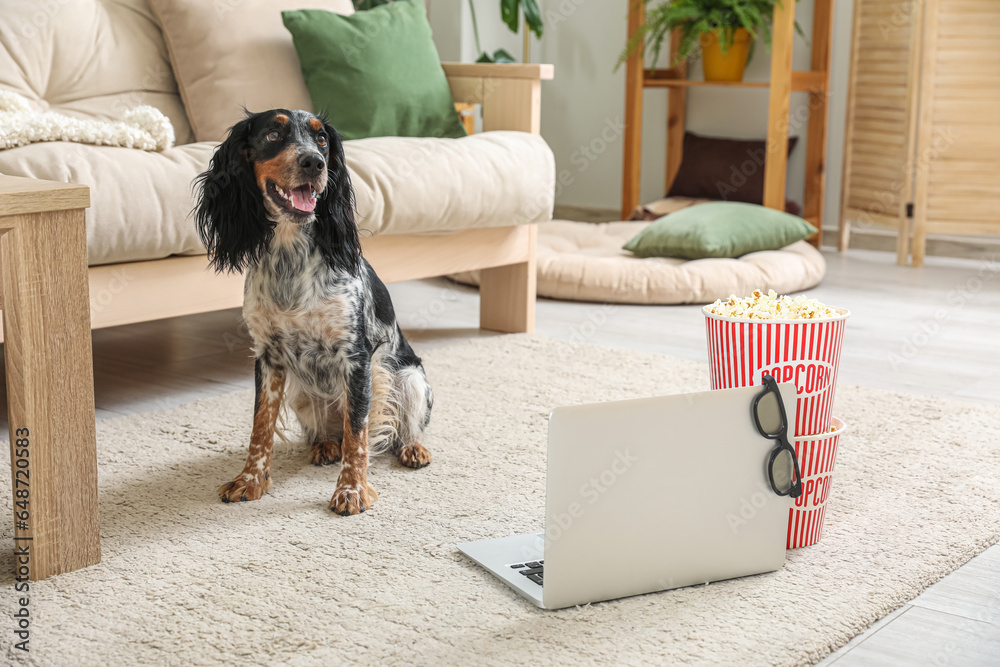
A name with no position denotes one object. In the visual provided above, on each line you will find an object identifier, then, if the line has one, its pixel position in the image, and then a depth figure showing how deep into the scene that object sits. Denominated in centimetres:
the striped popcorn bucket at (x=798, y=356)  141
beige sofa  196
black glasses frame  133
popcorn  145
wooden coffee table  126
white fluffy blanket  197
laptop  124
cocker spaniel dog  155
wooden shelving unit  411
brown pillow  448
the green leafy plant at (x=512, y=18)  461
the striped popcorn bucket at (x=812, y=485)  144
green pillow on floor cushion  351
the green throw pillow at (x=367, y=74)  274
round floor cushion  330
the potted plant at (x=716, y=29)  427
